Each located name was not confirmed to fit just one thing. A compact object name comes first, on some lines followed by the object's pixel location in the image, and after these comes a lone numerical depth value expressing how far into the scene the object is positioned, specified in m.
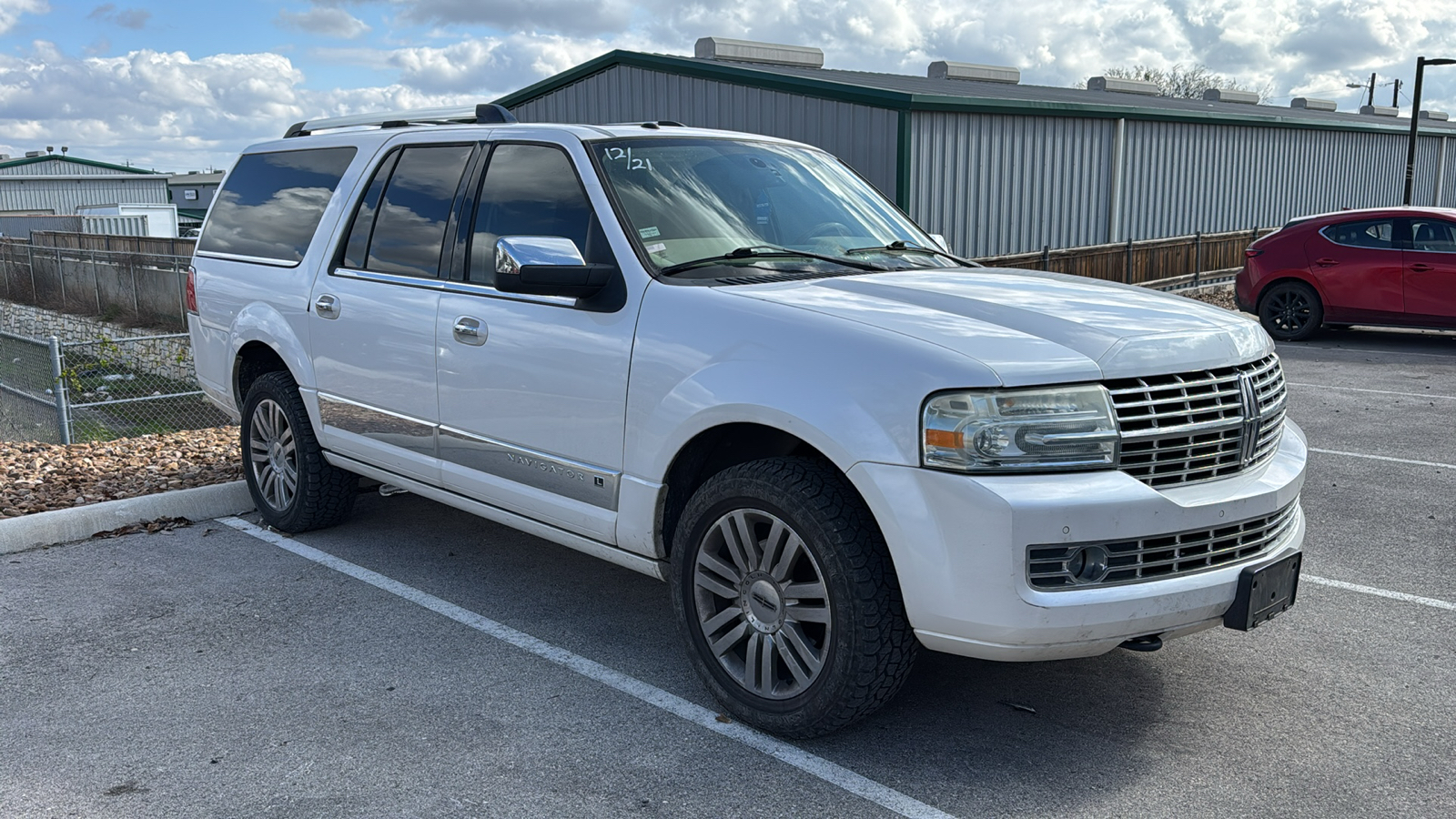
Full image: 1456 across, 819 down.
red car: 13.17
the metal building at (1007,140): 16.34
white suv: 3.29
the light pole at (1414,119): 25.80
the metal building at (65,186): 68.81
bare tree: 70.06
